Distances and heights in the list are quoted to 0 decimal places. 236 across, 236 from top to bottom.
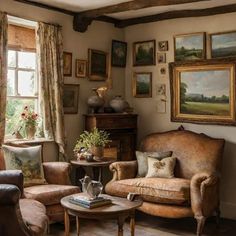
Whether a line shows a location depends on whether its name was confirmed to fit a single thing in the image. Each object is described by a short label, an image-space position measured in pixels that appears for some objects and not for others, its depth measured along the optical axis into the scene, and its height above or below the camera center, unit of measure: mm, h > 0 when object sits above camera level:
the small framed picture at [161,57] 5730 +731
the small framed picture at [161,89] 5758 +263
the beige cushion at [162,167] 4855 -760
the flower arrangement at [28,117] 4852 -118
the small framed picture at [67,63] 5316 +602
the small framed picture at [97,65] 5673 +626
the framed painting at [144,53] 5859 +824
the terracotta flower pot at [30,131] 4877 -292
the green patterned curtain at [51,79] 4969 +369
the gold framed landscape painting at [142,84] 5918 +347
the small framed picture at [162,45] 5695 +901
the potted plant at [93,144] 4973 -471
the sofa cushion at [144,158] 5027 -667
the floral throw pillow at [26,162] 4332 -613
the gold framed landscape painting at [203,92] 5082 +195
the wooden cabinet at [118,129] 5371 -322
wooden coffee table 3268 -875
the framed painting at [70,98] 5340 +130
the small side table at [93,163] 4734 -686
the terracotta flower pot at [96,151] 4973 -559
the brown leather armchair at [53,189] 4102 -889
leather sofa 4246 -871
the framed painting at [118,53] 5976 +832
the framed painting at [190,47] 5309 +835
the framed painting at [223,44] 5039 +815
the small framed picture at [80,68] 5488 +556
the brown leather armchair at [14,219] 2904 -848
